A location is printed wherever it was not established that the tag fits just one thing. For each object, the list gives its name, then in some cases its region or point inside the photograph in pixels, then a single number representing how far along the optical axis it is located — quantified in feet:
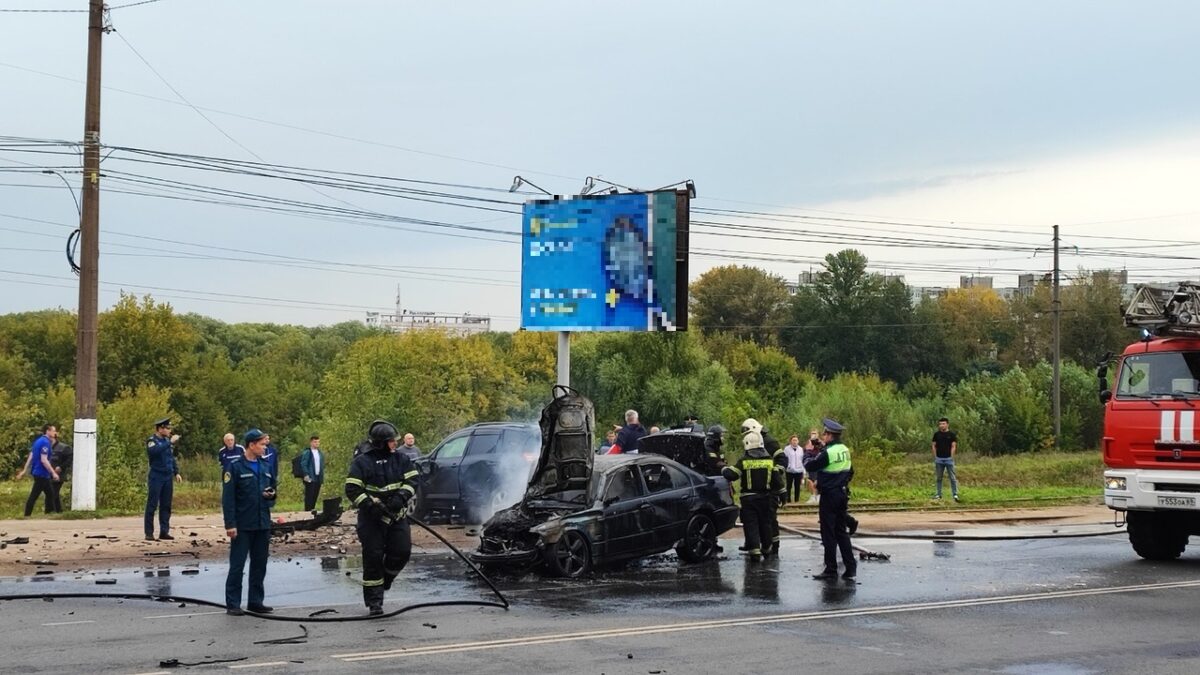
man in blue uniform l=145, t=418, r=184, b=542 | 61.62
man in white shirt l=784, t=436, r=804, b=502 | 87.20
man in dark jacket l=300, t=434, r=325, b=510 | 77.77
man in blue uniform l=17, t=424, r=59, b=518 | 74.74
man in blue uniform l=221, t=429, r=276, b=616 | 39.63
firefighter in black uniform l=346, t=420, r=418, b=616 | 38.86
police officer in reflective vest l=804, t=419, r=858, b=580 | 48.49
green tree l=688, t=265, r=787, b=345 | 334.24
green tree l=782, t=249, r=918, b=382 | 313.32
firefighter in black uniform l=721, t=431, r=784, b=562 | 55.16
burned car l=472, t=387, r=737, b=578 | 49.12
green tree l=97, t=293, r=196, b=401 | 251.39
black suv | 67.51
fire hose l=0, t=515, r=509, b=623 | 38.70
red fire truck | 52.11
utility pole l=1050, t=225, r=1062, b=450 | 169.17
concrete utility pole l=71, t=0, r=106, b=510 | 74.79
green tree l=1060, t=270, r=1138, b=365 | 266.77
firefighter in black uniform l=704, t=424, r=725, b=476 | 61.36
